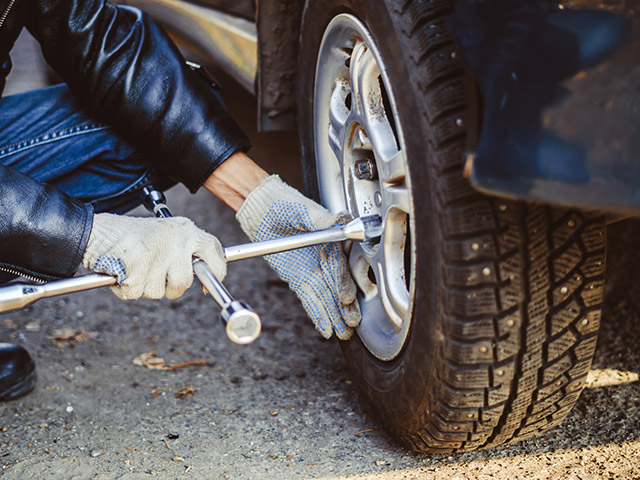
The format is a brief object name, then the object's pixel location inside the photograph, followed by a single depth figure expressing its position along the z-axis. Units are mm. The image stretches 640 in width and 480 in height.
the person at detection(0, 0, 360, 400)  1351
